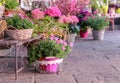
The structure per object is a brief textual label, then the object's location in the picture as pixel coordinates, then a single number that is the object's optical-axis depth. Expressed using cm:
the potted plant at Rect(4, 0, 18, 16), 406
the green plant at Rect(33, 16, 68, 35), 409
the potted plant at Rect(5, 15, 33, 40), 339
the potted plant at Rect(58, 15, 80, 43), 596
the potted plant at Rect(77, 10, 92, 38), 696
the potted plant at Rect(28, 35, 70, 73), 362
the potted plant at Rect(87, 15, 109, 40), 684
